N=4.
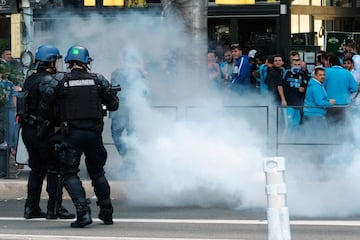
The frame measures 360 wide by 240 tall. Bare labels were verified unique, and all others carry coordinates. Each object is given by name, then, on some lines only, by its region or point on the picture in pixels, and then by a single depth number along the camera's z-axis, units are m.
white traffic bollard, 12.02
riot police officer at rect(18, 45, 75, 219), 17.86
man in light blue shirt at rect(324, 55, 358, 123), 25.28
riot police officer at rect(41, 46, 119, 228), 16.70
